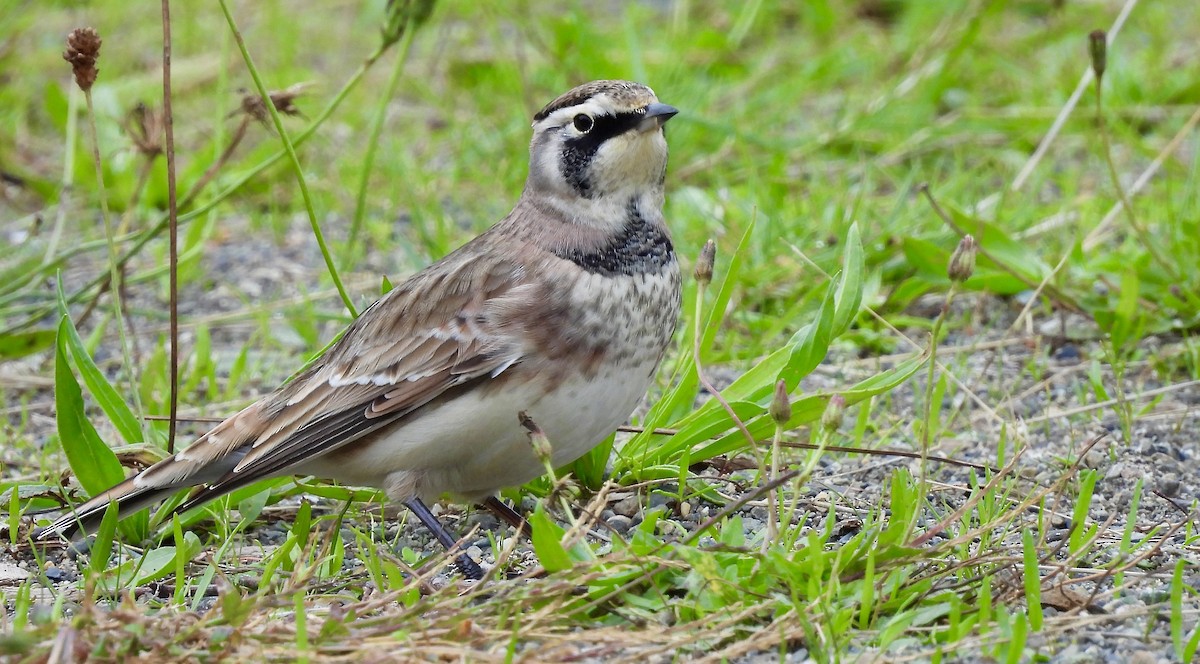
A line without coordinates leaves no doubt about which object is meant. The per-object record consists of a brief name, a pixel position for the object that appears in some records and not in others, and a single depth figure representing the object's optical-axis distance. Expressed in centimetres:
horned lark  700
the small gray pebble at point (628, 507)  774
